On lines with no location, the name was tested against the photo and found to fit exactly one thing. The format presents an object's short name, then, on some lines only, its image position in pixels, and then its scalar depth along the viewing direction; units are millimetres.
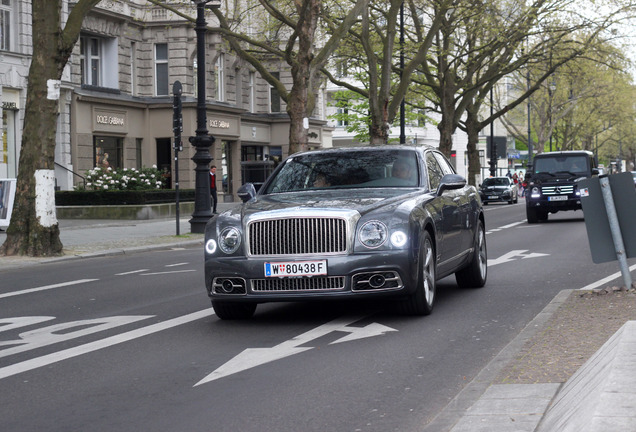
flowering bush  35875
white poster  25906
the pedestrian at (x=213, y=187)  39172
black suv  29609
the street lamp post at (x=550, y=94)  76612
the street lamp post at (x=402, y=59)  43169
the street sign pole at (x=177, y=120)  24906
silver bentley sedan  9102
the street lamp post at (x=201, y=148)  25594
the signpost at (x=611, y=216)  10141
